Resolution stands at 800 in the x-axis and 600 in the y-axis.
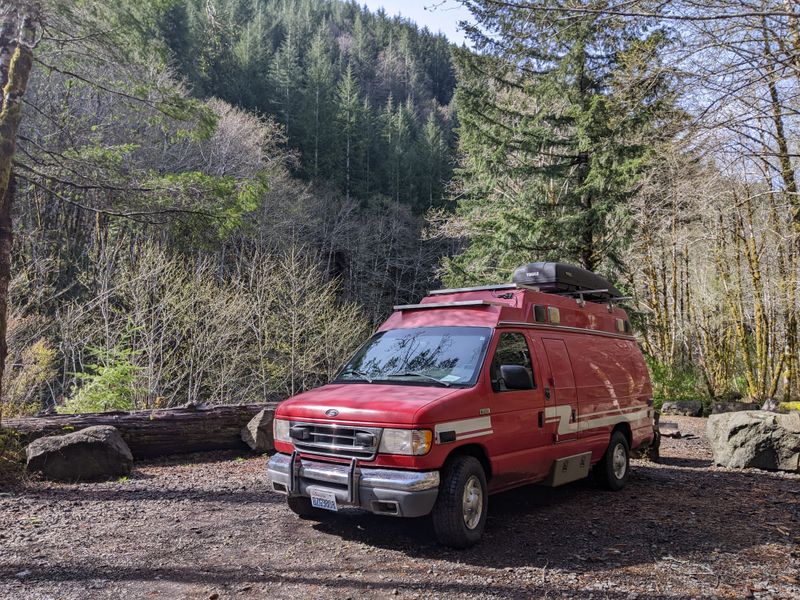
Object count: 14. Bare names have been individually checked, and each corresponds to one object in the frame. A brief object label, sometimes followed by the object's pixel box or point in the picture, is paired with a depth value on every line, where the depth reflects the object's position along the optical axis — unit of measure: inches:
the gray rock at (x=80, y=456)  308.5
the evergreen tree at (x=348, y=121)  1952.5
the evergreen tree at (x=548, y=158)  646.5
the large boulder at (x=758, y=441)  370.0
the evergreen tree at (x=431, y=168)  2008.0
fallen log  342.0
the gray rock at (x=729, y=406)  709.6
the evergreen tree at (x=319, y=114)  1824.6
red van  196.1
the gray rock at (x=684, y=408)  741.9
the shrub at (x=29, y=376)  550.1
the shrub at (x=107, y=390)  484.1
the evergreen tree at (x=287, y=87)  1860.2
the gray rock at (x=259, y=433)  418.6
